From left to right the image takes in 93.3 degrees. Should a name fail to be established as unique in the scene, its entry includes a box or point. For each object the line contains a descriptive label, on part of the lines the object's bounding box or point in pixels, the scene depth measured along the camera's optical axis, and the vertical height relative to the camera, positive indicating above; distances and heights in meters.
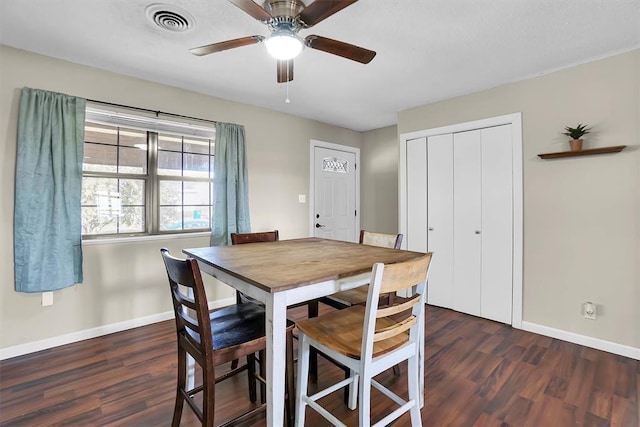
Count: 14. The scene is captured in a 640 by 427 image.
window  2.70 +0.34
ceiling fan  1.44 +0.95
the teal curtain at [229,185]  3.25 +0.28
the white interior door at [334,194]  4.37 +0.27
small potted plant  2.44 +0.63
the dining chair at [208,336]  1.24 -0.58
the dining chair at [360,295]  1.96 -0.56
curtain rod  2.63 +0.96
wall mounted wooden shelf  2.30 +0.48
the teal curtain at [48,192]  2.28 +0.15
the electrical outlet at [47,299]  2.41 -0.70
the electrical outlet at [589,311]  2.47 -0.81
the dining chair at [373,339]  1.20 -0.57
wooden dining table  1.14 -0.27
